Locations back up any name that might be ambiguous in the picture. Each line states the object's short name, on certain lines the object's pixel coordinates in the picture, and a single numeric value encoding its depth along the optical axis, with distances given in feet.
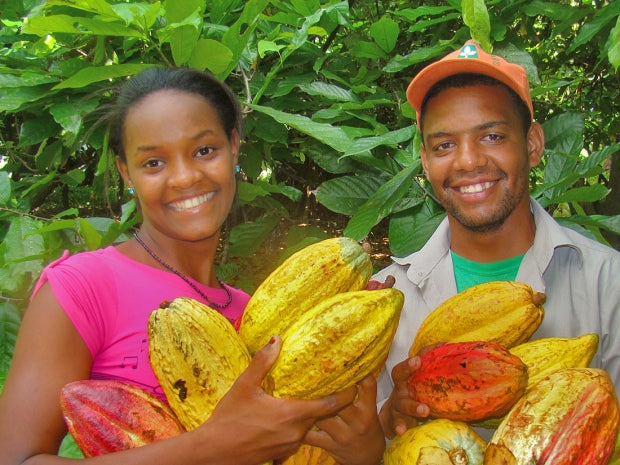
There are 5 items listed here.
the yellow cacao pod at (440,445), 3.05
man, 4.95
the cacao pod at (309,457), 3.44
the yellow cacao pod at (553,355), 3.43
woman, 3.18
